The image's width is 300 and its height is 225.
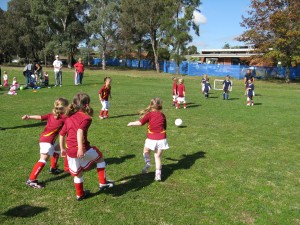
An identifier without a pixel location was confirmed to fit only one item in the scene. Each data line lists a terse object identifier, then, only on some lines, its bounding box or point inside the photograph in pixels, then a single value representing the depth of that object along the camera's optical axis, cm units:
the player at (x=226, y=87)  2061
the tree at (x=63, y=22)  6275
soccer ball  1191
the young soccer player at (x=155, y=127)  677
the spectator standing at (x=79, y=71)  2545
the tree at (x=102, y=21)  6381
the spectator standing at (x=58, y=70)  2433
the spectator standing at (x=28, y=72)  2441
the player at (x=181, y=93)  1647
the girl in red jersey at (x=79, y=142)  542
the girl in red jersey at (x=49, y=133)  623
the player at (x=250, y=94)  1885
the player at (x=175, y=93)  1694
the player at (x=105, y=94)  1270
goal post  3272
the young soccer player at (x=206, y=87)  2177
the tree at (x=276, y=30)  3900
